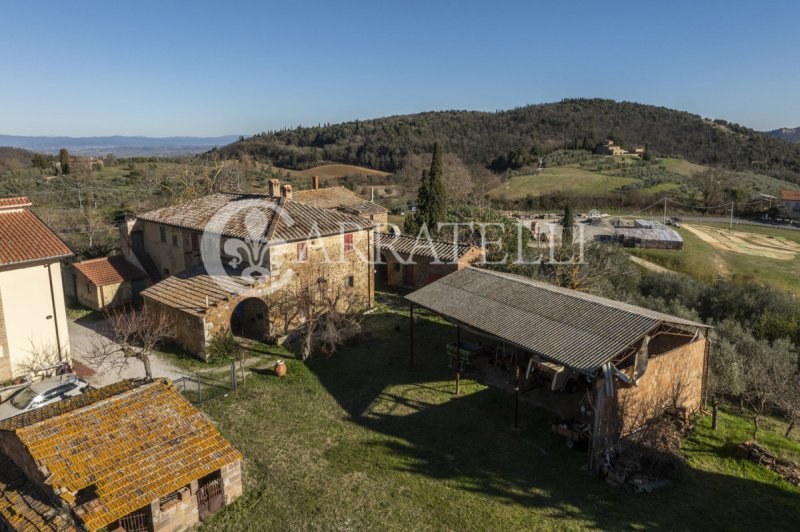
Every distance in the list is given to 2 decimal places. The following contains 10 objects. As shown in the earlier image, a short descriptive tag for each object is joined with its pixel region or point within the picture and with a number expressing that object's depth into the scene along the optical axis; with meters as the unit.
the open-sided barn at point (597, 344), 13.03
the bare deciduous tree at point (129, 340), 18.05
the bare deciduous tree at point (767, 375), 15.77
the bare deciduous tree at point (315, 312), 20.86
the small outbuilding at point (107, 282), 25.61
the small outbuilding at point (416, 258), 28.39
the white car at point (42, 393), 15.19
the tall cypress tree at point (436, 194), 34.28
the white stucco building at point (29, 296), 17.31
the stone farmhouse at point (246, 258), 20.69
